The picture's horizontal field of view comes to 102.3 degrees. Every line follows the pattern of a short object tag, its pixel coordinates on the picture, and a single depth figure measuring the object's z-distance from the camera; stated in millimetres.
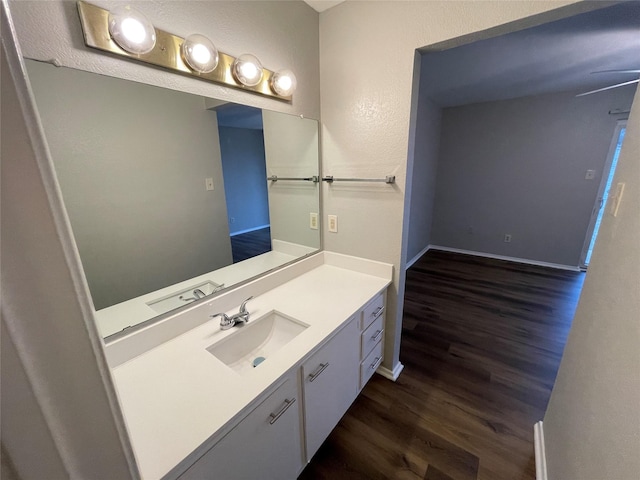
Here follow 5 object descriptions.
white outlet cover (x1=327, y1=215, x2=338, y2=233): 1845
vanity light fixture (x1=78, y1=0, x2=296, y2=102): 832
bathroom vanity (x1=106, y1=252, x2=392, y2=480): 773
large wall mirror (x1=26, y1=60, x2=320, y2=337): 895
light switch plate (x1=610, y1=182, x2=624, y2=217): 931
